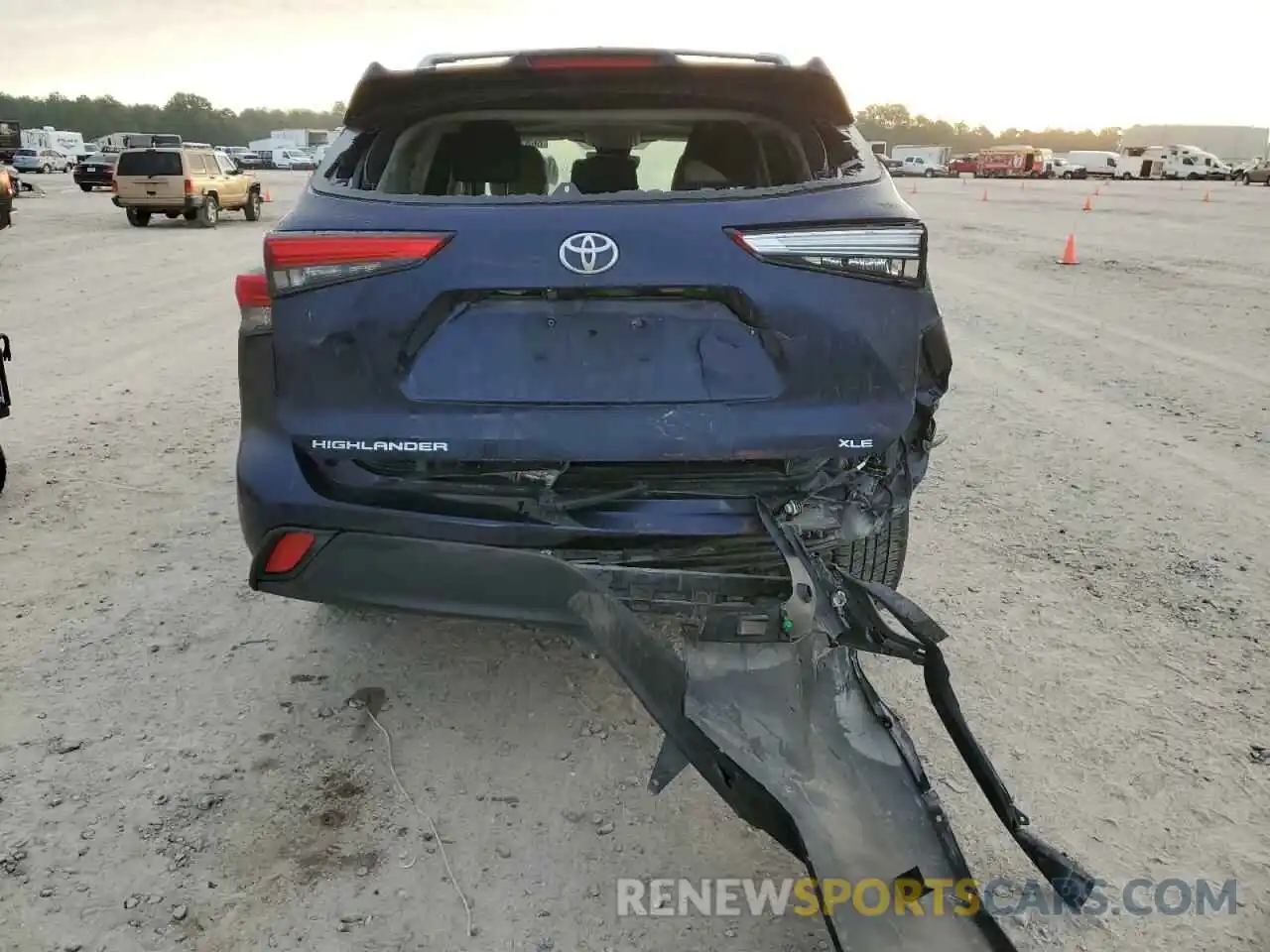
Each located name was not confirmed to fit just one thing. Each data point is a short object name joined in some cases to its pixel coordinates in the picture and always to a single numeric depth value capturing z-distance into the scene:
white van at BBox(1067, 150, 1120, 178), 58.47
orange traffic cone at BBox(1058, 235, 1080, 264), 14.41
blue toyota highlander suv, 2.27
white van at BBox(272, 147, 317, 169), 60.03
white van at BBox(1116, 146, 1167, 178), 56.22
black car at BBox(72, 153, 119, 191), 31.58
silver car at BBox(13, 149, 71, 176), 44.03
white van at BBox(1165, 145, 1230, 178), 53.62
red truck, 57.78
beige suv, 20.14
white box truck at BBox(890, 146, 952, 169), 65.50
